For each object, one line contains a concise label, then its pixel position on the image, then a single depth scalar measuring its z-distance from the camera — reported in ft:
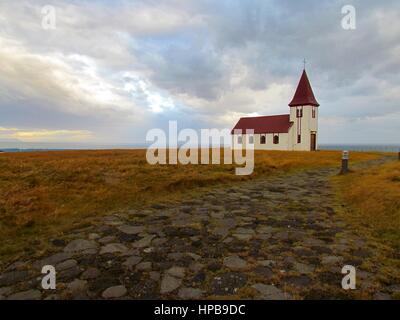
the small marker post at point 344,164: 56.03
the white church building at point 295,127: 172.14
